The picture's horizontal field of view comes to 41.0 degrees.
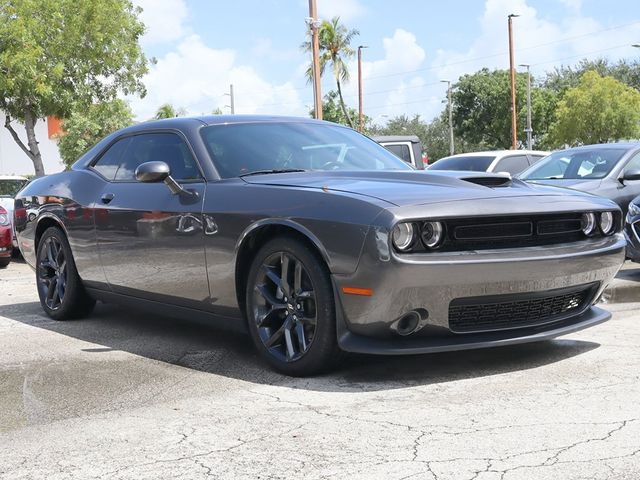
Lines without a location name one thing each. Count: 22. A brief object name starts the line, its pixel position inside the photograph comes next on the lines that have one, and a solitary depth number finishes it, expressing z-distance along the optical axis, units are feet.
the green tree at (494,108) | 216.33
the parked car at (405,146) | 54.70
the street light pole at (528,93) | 153.17
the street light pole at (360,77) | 159.33
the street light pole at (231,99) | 214.28
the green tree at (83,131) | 129.70
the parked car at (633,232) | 26.23
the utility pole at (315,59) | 63.62
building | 207.92
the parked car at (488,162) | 43.91
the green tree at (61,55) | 69.92
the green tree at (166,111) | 212.23
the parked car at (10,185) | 46.27
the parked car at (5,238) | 38.17
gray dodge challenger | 13.19
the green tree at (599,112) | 171.12
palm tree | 140.87
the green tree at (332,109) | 212.23
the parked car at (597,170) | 30.32
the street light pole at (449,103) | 214.42
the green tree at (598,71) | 235.61
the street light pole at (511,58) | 126.11
